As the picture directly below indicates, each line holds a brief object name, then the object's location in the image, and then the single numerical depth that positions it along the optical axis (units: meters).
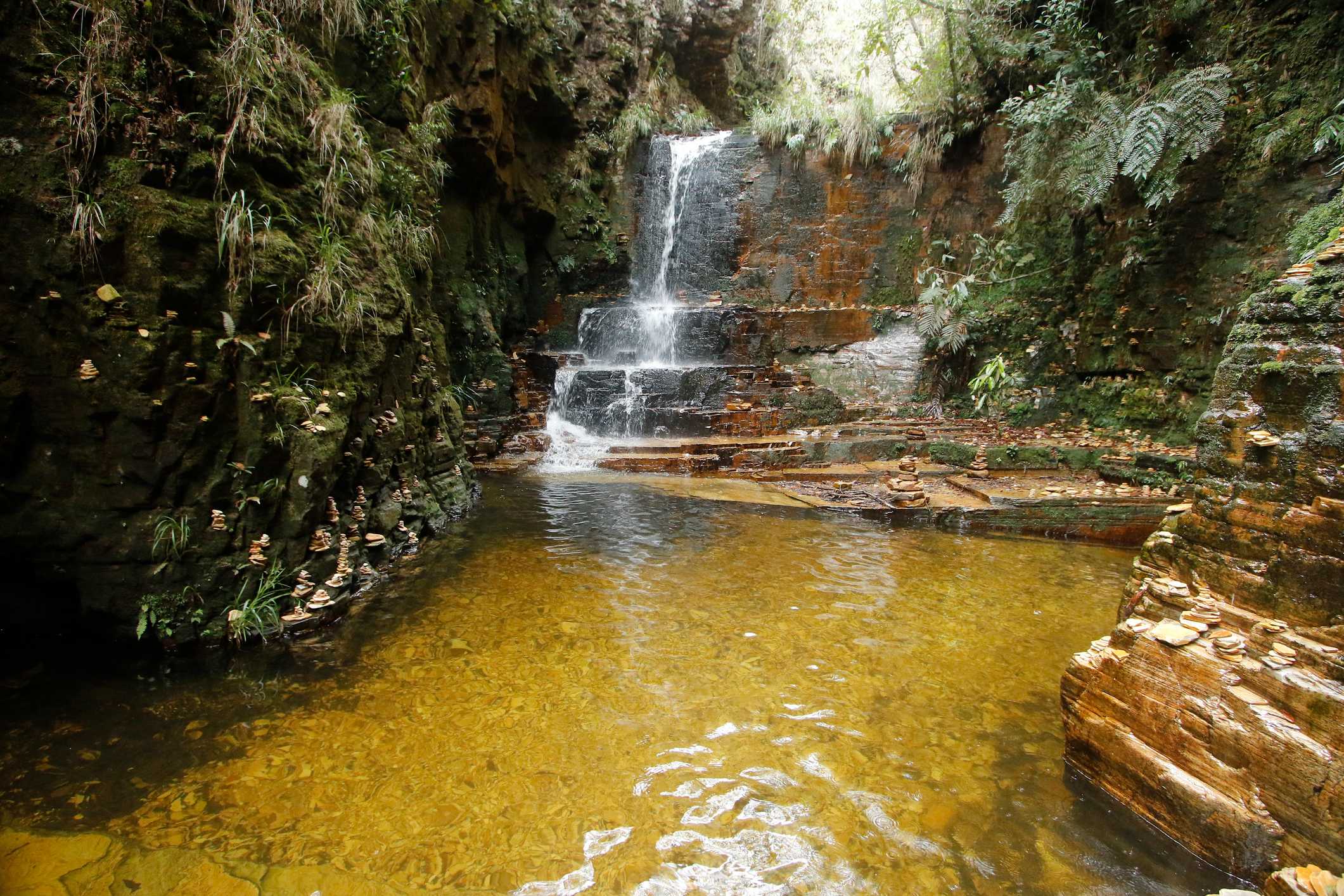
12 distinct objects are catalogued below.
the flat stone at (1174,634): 1.81
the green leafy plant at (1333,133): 4.99
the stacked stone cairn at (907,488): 5.75
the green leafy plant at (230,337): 2.76
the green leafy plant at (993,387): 7.84
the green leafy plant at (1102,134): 5.77
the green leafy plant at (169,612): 2.56
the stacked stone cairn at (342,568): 3.24
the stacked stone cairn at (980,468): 6.91
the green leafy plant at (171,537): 2.58
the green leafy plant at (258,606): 2.73
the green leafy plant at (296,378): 3.02
